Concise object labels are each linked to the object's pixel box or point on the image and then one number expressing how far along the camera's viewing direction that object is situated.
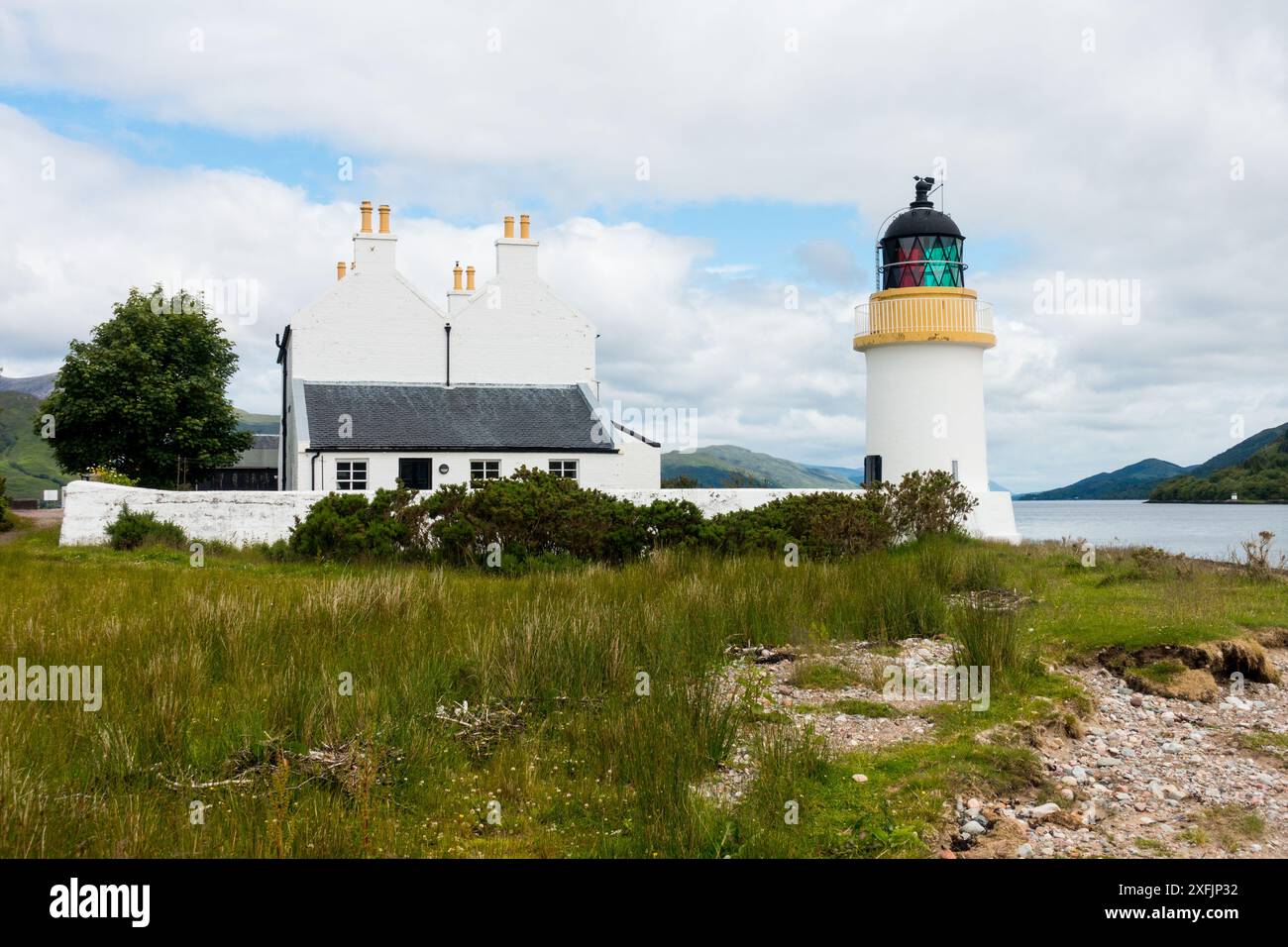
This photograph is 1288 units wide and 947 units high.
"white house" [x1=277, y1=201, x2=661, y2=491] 23.52
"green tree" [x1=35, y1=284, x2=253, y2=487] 25.70
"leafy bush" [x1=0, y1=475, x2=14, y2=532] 20.64
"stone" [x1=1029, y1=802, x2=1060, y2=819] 5.79
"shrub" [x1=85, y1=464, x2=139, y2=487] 21.34
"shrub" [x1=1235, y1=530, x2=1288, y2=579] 13.91
